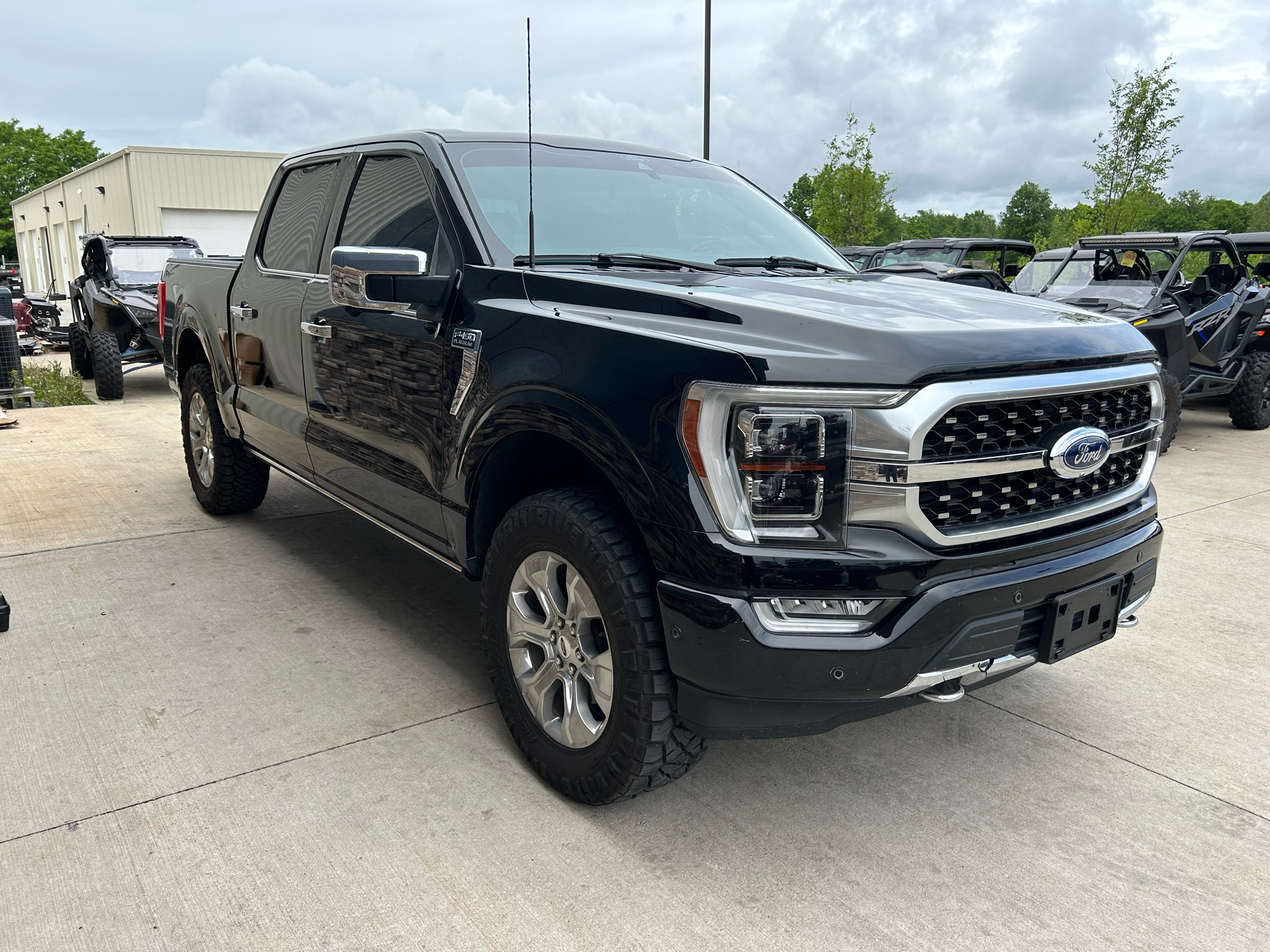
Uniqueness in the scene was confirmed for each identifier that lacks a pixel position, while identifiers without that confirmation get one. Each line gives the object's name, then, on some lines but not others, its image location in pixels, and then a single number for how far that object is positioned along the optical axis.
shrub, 11.45
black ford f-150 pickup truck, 2.17
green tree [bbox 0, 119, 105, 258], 65.50
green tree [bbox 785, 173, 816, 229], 86.68
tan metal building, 28.14
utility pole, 15.10
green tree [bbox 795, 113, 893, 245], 26.84
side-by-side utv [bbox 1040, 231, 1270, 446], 8.20
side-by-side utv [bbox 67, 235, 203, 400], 11.34
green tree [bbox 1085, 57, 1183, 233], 19.22
